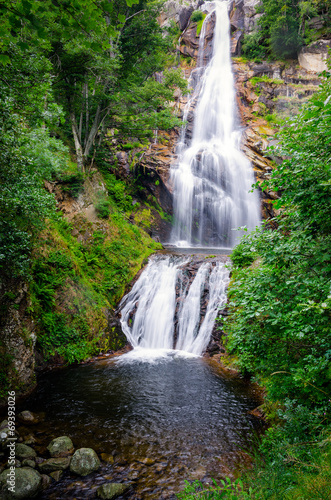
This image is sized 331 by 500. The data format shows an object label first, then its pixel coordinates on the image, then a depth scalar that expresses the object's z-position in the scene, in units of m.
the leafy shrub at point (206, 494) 2.49
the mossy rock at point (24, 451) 3.85
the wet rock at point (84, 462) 3.71
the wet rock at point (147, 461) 3.94
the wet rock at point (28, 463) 3.71
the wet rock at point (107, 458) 3.96
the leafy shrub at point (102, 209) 12.66
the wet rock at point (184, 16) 34.69
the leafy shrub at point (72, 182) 12.13
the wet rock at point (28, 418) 4.78
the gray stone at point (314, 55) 25.50
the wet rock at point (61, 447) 3.99
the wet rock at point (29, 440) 4.18
